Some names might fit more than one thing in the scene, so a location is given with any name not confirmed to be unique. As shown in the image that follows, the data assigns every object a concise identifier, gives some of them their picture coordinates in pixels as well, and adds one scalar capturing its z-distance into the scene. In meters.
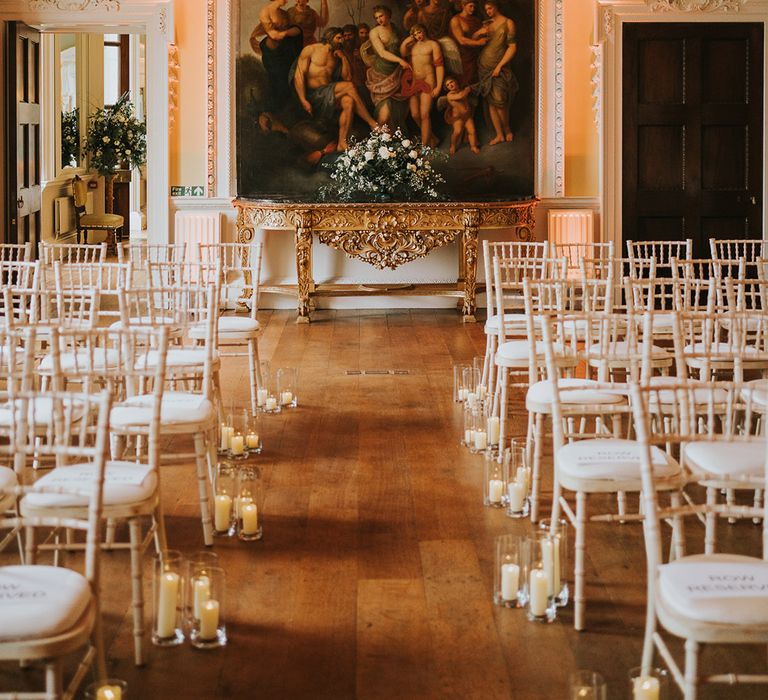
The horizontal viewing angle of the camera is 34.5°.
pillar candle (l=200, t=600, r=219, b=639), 3.88
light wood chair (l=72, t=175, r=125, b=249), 18.86
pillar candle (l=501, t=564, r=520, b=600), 4.25
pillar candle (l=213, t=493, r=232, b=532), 5.07
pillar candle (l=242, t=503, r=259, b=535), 4.99
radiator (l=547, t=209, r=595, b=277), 12.65
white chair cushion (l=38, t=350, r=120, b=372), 5.31
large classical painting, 12.38
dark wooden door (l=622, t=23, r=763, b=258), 12.42
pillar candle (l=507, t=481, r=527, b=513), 5.34
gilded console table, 11.80
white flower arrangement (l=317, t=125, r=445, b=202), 11.88
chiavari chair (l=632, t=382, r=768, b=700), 2.93
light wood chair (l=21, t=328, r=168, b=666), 3.70
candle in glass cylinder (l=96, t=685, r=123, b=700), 3.14
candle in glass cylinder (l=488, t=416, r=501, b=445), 6.62
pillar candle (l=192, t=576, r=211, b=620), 3.92
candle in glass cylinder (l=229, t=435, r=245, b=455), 6.39
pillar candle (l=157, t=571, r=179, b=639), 3.87
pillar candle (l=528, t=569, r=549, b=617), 4.12
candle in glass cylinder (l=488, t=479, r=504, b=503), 5.53
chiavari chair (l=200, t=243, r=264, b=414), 7.25
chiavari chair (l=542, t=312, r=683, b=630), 3.98
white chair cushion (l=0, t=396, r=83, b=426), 4.57
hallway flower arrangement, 19.42
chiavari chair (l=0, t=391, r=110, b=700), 2.83
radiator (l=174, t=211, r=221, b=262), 12.72
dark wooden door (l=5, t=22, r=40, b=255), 11.91
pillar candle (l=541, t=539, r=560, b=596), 4.17
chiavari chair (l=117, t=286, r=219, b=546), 4.77
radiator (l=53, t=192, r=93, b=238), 18.17
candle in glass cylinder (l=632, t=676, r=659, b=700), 3.22
